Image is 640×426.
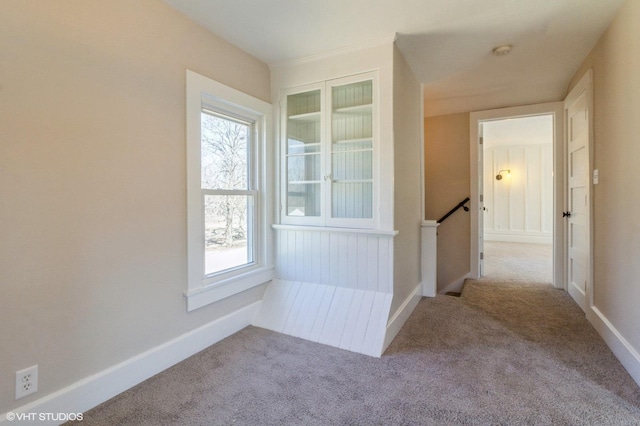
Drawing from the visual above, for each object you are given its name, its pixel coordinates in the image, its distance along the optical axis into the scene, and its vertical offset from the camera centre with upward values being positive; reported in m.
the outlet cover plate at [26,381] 1.36 -0.76
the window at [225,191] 2.12 +0.16
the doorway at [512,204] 7.33 +0.15
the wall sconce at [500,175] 7.65 +0.88
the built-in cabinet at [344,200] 2.38 +0.09
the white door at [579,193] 2.64 +0.16
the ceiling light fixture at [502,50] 2.49 +1.33
